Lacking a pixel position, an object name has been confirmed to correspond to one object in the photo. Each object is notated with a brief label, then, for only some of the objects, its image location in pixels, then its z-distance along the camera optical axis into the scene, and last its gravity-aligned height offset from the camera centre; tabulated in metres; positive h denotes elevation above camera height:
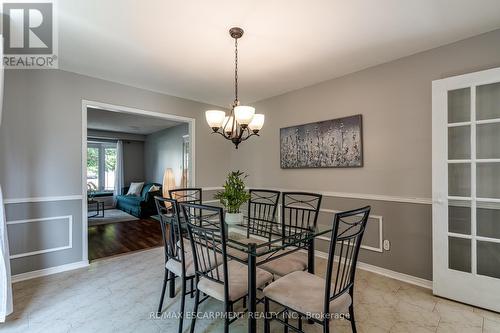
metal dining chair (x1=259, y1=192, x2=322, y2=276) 1.92 -0.81
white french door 2.10 -0.19
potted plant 2.20 -0.28
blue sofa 6.17 -0.96
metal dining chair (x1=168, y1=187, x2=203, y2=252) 2.27 -0.48
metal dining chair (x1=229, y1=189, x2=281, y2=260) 1.76 -0.55
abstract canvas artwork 3.03 +0.33
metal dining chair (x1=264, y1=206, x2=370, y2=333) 1.35 -0.80
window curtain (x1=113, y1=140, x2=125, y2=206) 7.86 -0.10
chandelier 2.07 +0.45
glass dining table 1.50 -0.55
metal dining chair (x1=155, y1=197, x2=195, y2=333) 1.83 -0.76
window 7.91 +0.10
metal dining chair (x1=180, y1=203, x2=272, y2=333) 1.53 -0.79
